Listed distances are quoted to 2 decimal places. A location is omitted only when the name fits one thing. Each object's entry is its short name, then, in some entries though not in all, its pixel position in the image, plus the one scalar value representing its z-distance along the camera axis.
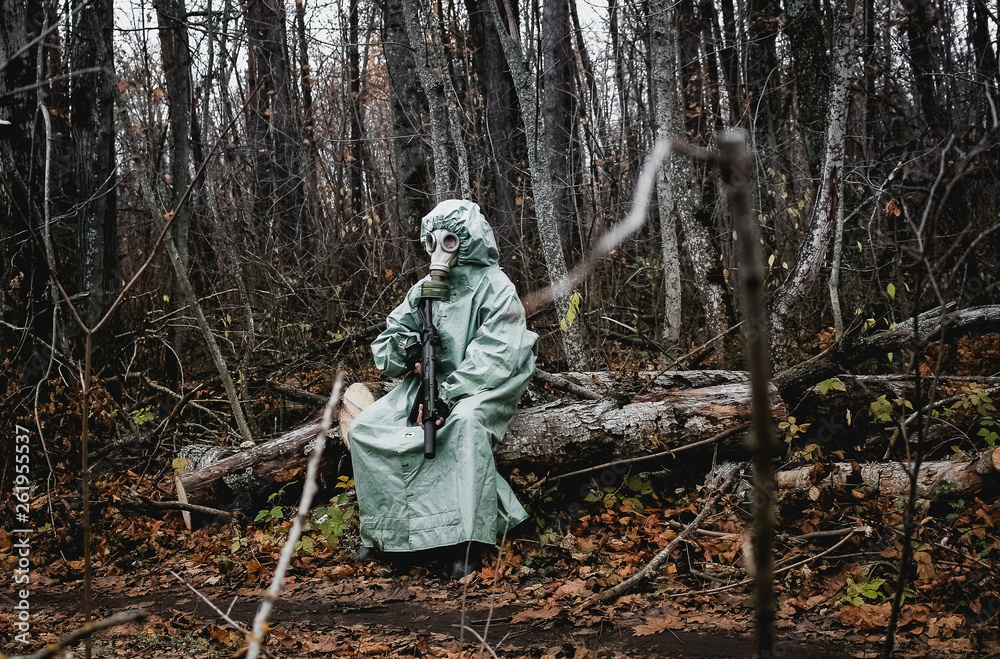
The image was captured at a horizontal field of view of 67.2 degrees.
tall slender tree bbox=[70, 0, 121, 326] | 7.28
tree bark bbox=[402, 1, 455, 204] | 6.86
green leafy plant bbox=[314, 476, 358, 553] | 4.98
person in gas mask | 4.46
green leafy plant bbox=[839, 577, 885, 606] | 3.41
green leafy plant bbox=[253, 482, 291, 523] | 5.28
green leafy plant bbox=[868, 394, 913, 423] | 4.17
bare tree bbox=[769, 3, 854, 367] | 5.35
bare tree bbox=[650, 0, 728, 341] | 6.42
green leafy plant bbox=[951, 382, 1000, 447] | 4.22
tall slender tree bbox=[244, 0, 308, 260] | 11.86
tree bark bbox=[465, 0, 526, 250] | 10.59
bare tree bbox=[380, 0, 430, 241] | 9.10
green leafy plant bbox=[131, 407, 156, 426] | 6.54
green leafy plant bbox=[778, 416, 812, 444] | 4.70
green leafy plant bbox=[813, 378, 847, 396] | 4.72
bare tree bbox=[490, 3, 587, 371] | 6.57
